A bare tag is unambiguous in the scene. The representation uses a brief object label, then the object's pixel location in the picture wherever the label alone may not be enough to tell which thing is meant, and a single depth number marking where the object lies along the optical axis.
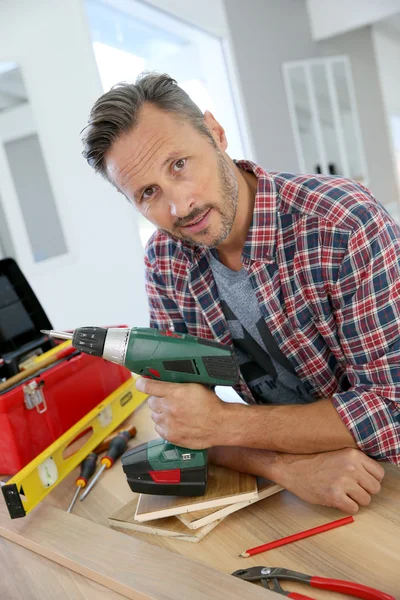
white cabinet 5.01
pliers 0.67
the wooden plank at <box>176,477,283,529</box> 0.87
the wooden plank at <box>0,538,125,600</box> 0.77
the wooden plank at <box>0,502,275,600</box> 0.70
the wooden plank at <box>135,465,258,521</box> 0.89
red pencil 0.80
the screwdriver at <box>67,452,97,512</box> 1.10
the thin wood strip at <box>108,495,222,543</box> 0.87
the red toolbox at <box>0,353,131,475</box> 1.10
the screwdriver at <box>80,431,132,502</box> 1.14
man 0.94
